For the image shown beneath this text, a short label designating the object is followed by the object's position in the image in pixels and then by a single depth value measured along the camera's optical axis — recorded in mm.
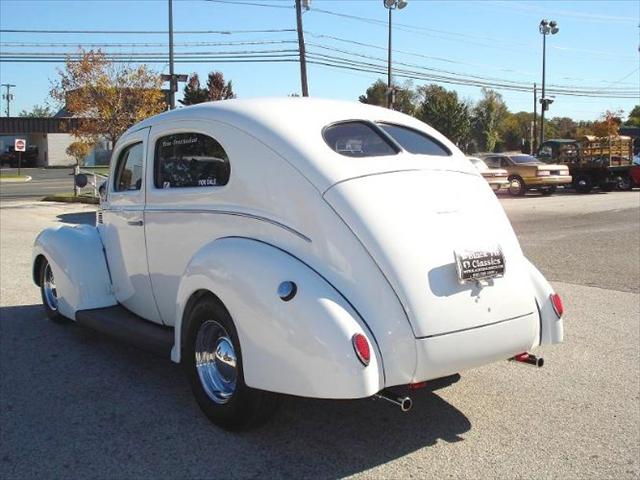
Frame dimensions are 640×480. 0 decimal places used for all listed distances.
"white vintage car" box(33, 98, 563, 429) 3277
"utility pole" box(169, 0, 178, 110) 24359
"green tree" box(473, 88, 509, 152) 85506
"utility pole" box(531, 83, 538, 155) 50375
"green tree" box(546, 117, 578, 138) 89938
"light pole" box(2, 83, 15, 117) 111262
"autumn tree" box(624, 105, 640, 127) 79512
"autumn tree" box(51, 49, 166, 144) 23156
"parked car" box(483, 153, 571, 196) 24688
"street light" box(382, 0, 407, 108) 30578
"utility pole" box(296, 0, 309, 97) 26750
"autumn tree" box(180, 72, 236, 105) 45406
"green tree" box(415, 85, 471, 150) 66000
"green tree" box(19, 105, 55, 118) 118750
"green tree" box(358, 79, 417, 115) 74812
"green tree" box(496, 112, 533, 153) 91312
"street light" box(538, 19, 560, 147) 41438
